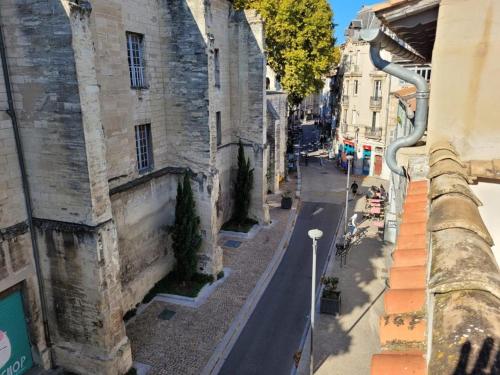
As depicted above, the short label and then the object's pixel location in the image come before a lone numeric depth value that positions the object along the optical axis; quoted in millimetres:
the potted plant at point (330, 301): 15773
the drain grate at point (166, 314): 15789
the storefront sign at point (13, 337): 11156
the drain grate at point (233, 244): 22438
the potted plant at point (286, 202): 28578
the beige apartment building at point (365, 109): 35444
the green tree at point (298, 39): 34531
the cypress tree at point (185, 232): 17234
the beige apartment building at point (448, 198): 2639
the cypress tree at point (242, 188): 24406
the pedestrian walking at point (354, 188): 32156
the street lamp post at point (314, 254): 12223
